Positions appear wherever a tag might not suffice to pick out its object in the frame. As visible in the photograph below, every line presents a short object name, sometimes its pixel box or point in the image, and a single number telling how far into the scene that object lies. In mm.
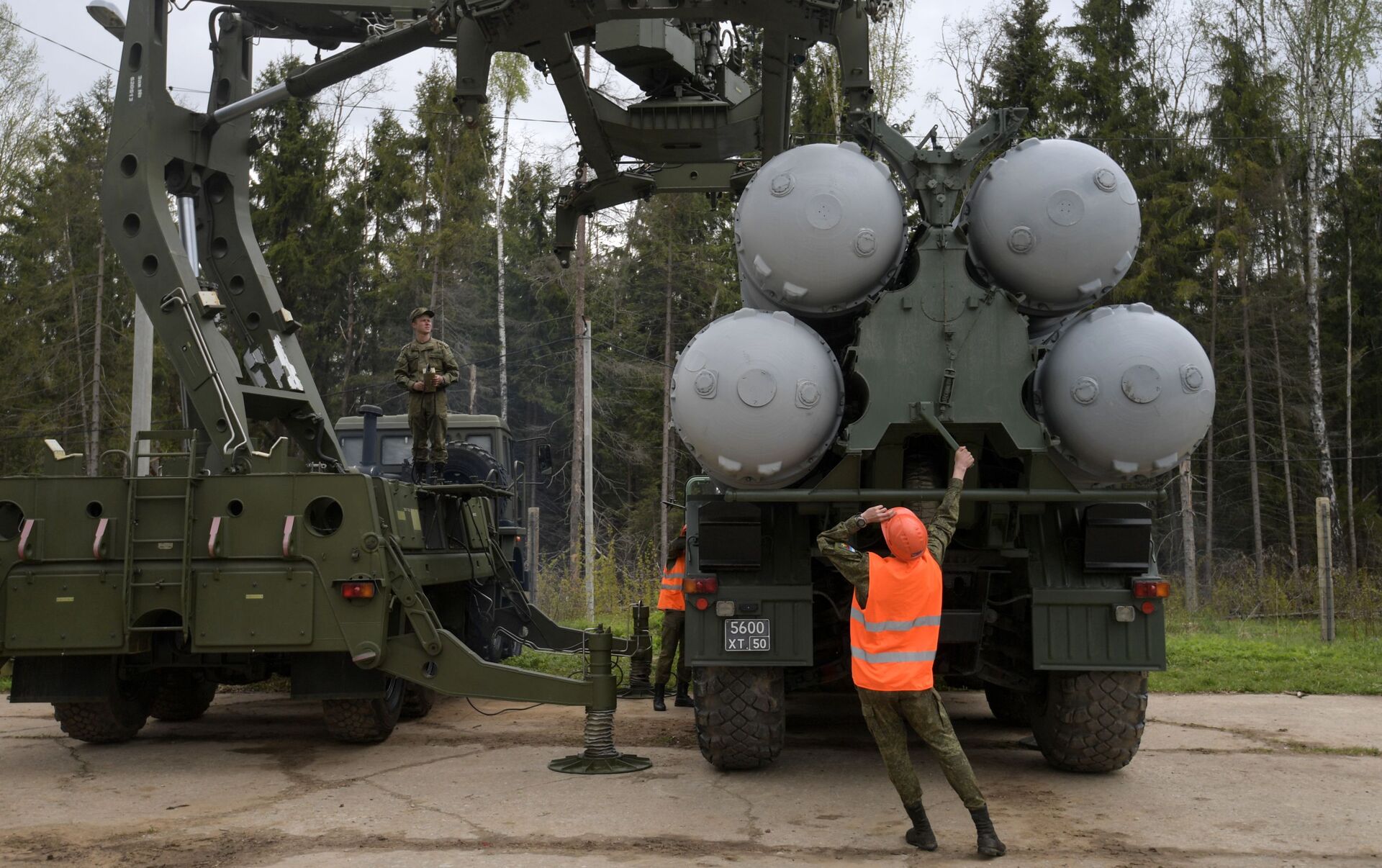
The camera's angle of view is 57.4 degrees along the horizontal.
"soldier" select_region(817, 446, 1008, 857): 5531
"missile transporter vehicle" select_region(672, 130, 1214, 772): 6391
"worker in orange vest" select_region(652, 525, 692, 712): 9469
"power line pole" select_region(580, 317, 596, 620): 18844
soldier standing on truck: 9430
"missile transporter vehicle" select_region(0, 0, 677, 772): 7289
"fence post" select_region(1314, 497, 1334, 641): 13406
